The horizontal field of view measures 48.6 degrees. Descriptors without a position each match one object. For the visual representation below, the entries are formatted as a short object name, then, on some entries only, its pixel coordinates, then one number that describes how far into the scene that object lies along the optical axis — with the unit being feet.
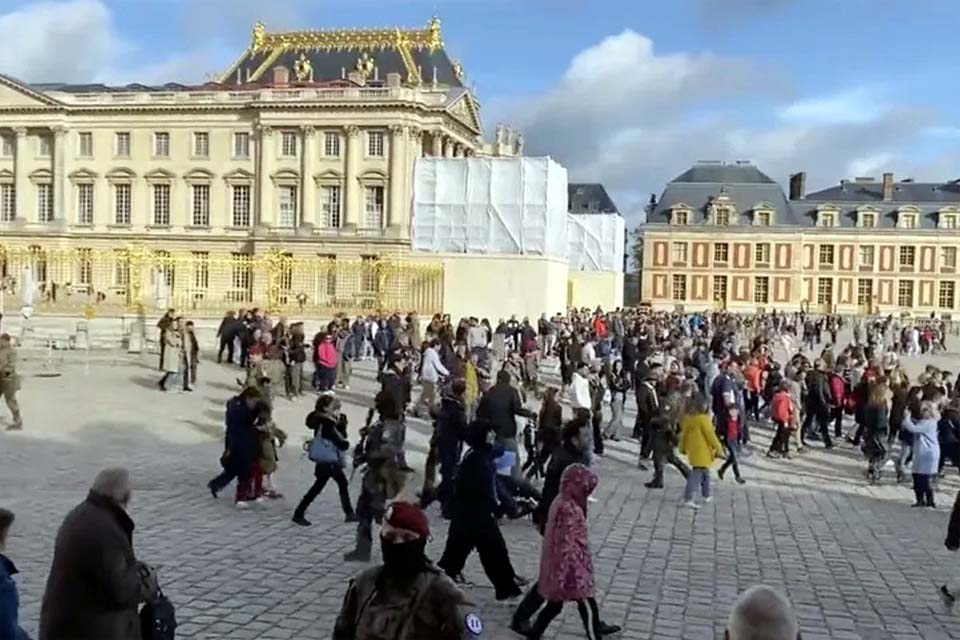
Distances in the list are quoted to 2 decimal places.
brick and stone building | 255.50
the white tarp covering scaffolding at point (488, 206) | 112.57
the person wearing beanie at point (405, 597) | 10.55
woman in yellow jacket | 36.19
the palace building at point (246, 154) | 181.06
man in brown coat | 12.84
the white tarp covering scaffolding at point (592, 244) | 174.50
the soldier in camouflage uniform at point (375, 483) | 25.79
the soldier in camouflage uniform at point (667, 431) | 39.22
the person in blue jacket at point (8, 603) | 13.84
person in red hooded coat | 19.72
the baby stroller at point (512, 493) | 27.61
